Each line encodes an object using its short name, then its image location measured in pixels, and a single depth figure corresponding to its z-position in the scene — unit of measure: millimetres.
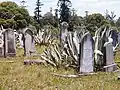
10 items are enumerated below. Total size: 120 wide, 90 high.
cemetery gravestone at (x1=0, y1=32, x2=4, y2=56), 8791
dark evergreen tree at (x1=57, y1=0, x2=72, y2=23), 36490
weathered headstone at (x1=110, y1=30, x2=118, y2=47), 10081
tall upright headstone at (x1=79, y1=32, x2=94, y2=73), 5676
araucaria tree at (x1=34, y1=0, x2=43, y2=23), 40454
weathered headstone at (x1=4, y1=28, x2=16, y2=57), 8744
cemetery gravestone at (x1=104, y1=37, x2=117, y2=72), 5829
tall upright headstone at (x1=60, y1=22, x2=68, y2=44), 12016
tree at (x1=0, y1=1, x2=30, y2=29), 22704
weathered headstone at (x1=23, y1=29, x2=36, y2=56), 8950
